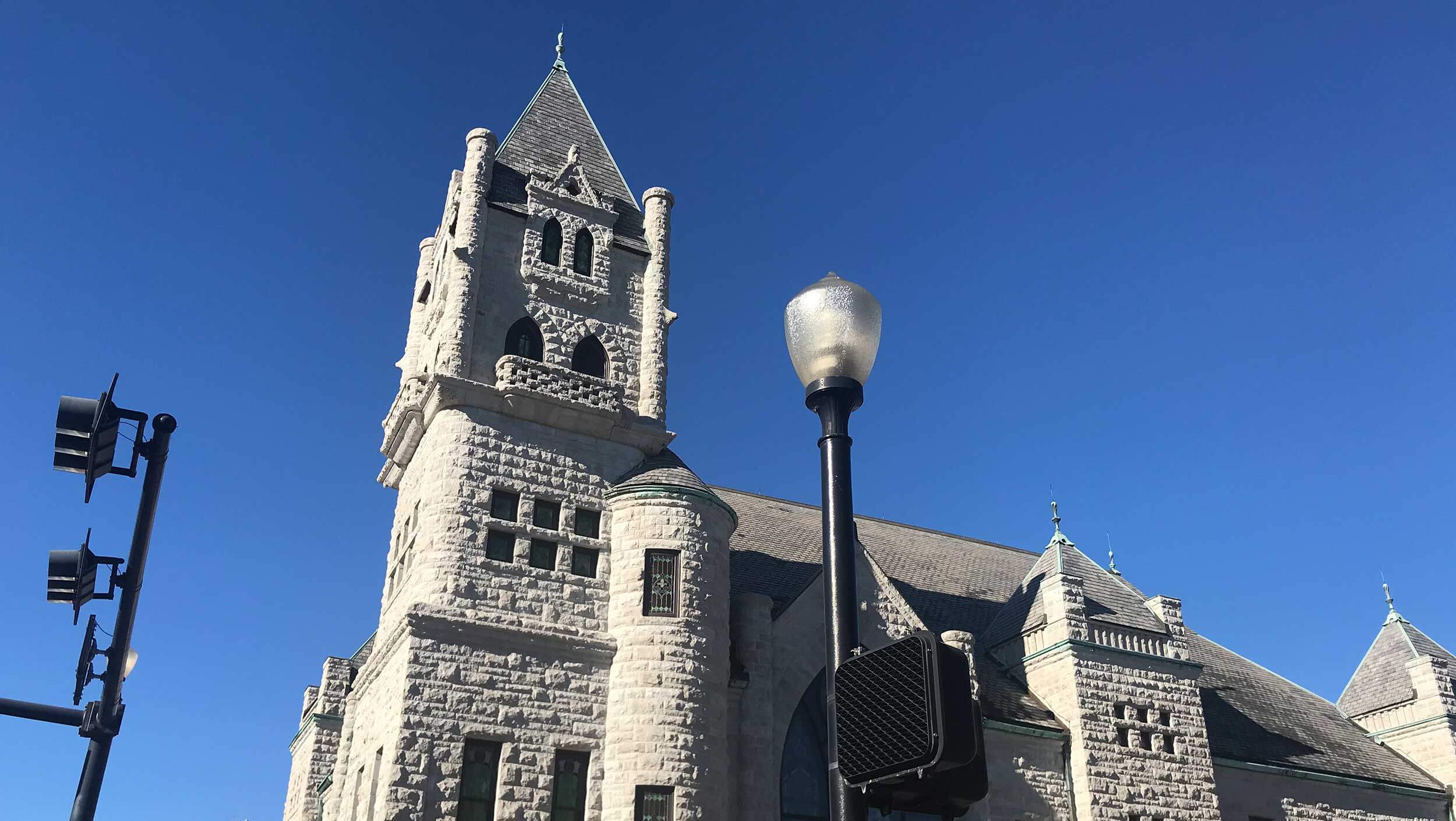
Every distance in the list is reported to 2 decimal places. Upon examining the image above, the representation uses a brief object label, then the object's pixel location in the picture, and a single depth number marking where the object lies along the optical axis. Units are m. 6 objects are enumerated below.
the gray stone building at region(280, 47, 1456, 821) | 21.12
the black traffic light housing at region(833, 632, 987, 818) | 5.00
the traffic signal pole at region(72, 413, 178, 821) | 10.91
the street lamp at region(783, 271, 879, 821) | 7.04
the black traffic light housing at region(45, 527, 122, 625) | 10.94
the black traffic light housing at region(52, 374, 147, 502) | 10.08
